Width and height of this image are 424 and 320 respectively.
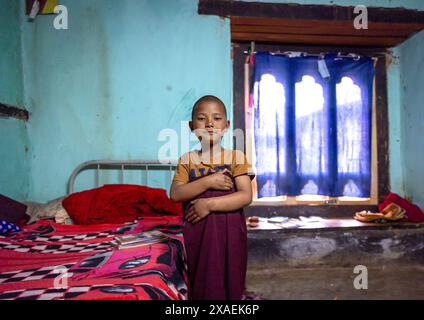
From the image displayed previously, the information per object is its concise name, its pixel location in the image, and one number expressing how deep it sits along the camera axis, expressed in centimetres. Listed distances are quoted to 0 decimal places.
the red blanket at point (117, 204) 213
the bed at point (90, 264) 88
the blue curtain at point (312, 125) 318
